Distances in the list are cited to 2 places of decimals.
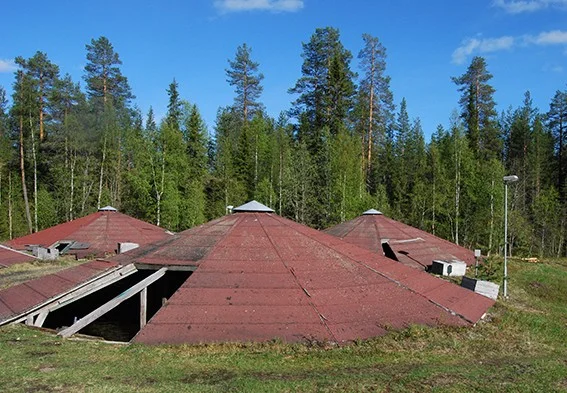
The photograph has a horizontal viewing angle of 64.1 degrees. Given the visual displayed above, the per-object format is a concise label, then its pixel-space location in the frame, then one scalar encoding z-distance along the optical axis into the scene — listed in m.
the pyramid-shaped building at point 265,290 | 10.25
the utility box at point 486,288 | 14.25
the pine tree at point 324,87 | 44.22
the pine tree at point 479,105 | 45.72
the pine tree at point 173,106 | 42.44
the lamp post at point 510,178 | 15.71
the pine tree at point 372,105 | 46.81
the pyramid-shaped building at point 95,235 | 27.47
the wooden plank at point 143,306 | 12.59
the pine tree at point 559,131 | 50.12
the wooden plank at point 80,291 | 11.35
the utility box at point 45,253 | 24.66
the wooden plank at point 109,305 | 10.44
